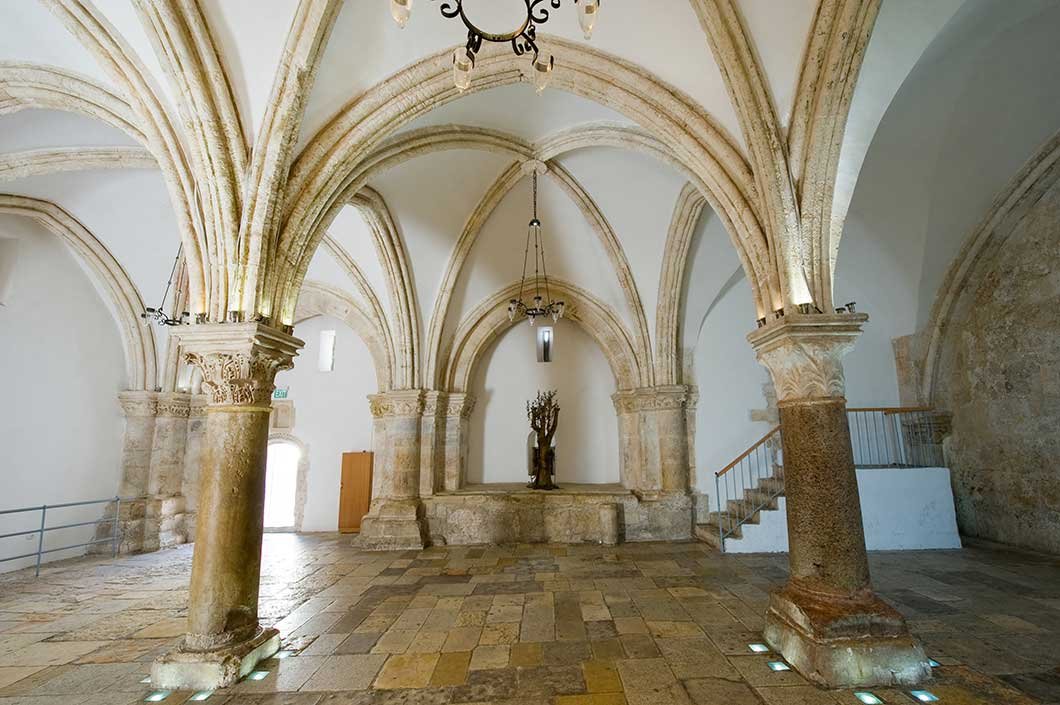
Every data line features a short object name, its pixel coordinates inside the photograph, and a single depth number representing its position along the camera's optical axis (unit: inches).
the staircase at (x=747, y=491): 275.4
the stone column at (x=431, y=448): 324.2
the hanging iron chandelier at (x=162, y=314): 263.0
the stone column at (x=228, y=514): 129.7
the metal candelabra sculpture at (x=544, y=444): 328.8
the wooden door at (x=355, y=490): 361.4
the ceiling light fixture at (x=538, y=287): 275.4
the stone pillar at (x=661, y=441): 317.4
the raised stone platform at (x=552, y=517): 306.3
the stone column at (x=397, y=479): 295.6
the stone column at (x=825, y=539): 123.3
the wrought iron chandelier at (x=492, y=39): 95.0
